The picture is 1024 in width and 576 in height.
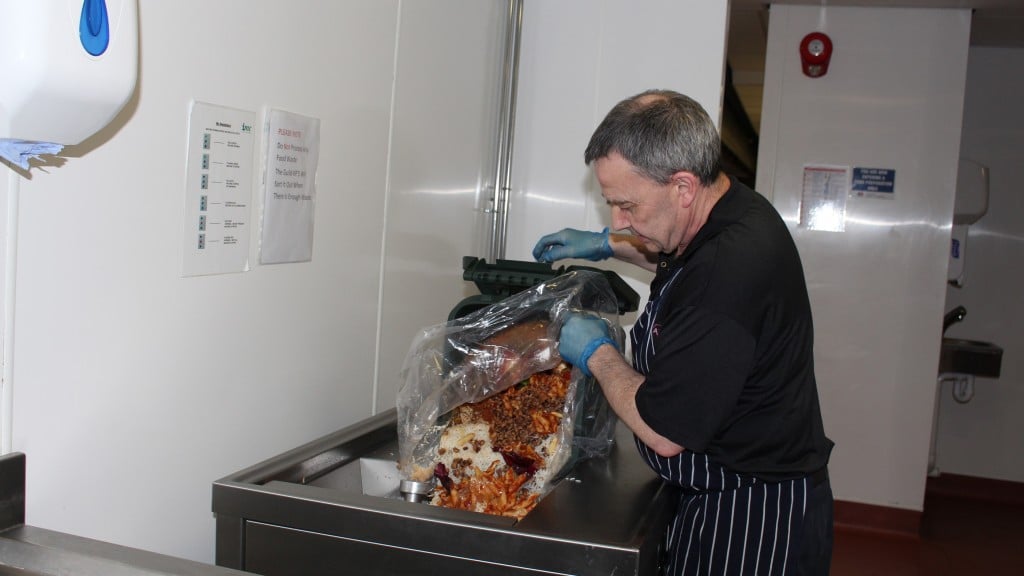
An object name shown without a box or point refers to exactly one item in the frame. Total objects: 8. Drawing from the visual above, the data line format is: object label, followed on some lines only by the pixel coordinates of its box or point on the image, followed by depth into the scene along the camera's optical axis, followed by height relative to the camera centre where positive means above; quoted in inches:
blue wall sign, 161.3 +17.5
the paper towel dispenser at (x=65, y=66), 32.5 +5.9
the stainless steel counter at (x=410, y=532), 44.9 -15.9
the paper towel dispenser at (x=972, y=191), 172.4 +18.4
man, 52.2 -6.3
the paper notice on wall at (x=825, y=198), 163.5 +14.0
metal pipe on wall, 96.1 +13.3
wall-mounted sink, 180.7 -16.5
